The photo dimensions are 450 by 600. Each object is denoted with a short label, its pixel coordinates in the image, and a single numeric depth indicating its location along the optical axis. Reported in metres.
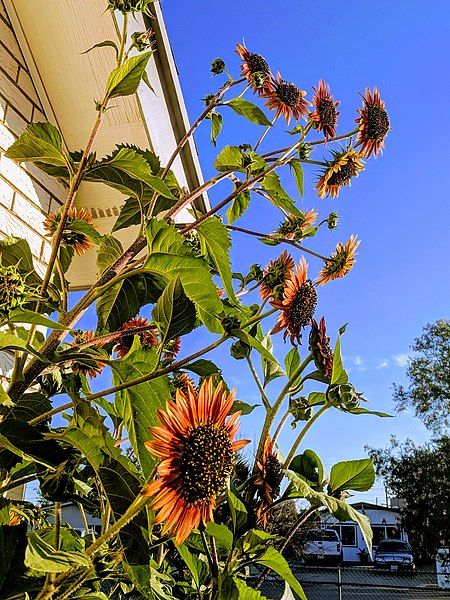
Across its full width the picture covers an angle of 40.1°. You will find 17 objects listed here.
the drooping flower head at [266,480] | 0.64
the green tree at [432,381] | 15.09
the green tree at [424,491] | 13.87
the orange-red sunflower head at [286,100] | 1.19
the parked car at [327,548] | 16.54
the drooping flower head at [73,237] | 0.84
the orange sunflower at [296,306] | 0.79
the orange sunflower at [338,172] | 1.14
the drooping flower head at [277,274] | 0.87
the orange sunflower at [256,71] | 1.13
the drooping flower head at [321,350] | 0.66
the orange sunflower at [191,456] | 0.43
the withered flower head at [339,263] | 1.03
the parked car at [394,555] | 15.98
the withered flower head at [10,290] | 0.48
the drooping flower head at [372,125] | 1.18
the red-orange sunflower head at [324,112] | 1.12
